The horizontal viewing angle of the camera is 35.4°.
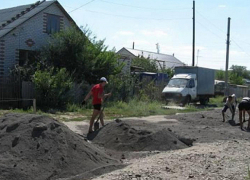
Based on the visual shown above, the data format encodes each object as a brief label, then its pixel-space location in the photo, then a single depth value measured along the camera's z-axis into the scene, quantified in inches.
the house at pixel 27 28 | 884.0
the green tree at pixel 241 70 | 3821.4
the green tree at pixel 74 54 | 896.3
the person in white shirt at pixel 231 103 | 675.4
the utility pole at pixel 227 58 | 1493.6
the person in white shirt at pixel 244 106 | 603.5
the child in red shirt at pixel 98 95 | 474.9
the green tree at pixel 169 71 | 1653.1
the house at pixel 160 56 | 2199.8
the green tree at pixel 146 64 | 1686.8
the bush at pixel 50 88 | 760.3
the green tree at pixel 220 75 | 2586.1
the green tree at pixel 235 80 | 2302.7
